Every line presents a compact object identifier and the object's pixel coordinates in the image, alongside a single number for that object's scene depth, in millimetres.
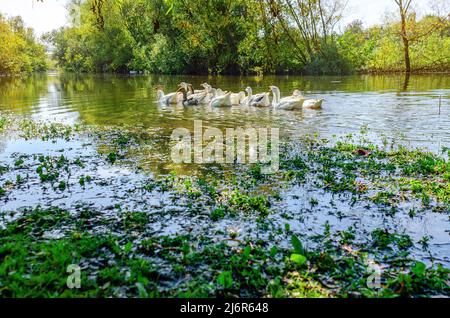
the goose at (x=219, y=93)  22094
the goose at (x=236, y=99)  20894
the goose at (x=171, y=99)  21797
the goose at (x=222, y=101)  20125
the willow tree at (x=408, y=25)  42219
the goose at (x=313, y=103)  18342
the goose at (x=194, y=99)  21375
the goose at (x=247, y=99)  20686
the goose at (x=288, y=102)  18328
